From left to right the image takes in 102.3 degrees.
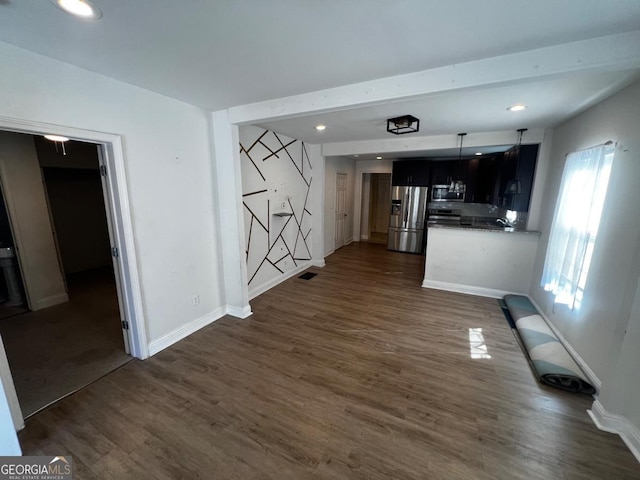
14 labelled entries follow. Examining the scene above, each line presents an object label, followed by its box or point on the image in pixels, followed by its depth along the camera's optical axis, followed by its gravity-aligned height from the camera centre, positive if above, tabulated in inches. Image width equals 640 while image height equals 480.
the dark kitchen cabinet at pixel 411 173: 246.5 +17.3
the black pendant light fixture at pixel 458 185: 221.9 +5.6
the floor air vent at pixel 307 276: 190.5 -64.2
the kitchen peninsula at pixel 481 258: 150.3 -40.1
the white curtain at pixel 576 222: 90.1 -11.4
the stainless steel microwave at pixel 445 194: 243.5 -2.6
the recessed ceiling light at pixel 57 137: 74.5 +14.4
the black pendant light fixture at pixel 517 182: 143.9 +5.6
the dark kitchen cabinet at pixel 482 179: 211.5 +11.4
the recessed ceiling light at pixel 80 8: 47.8 +33.7
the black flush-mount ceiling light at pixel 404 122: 117.5 +31.7
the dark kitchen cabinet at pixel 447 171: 239.1 +18.8
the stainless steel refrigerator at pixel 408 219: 251.1 -27.5
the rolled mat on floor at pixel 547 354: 84.7 -59.7
